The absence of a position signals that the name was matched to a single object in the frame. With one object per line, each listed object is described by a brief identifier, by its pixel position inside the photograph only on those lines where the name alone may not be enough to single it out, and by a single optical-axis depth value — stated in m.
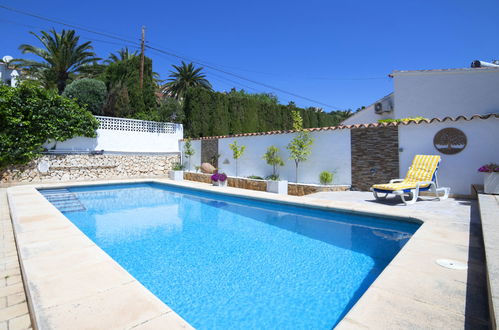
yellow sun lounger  7.06
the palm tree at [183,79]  25.75
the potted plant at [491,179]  6.44
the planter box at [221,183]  12.33
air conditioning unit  15.20
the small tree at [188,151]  16.81
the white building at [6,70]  19.98
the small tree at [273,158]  11.64
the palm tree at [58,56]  18.64
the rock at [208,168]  14.73
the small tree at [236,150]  13.15
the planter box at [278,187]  10.19
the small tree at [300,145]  10.54
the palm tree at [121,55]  24.16
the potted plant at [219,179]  12.23
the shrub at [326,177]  10.04
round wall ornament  7.68
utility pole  18.28
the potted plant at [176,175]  15.37
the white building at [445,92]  11.75
